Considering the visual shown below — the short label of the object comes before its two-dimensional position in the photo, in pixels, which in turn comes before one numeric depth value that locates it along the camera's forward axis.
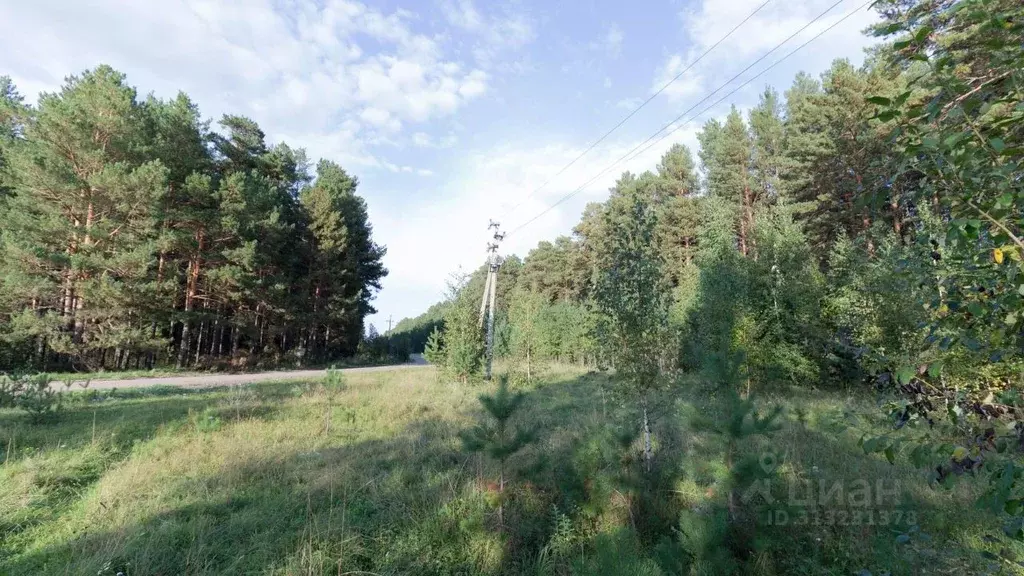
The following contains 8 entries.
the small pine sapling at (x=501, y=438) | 4.64
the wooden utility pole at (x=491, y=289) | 15.92
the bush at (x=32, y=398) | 7.68
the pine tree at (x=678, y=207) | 24.98
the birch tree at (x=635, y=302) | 6.11
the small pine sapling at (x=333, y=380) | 10.05
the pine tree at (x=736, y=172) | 22.47
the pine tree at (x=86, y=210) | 15.65
